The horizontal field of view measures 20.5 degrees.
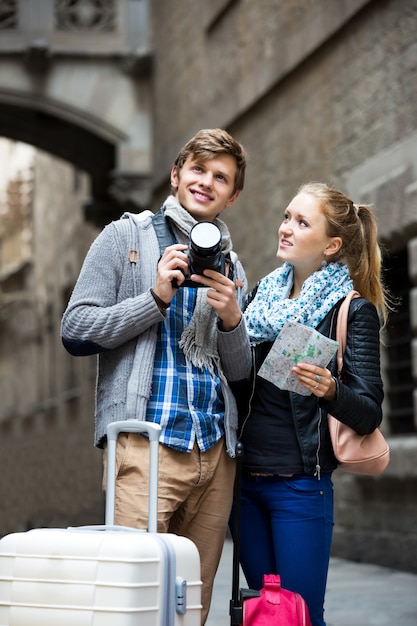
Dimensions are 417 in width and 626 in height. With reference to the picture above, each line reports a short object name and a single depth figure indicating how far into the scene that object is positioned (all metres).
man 3.07
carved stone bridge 14.70
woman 3.19
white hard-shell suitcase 2.59
